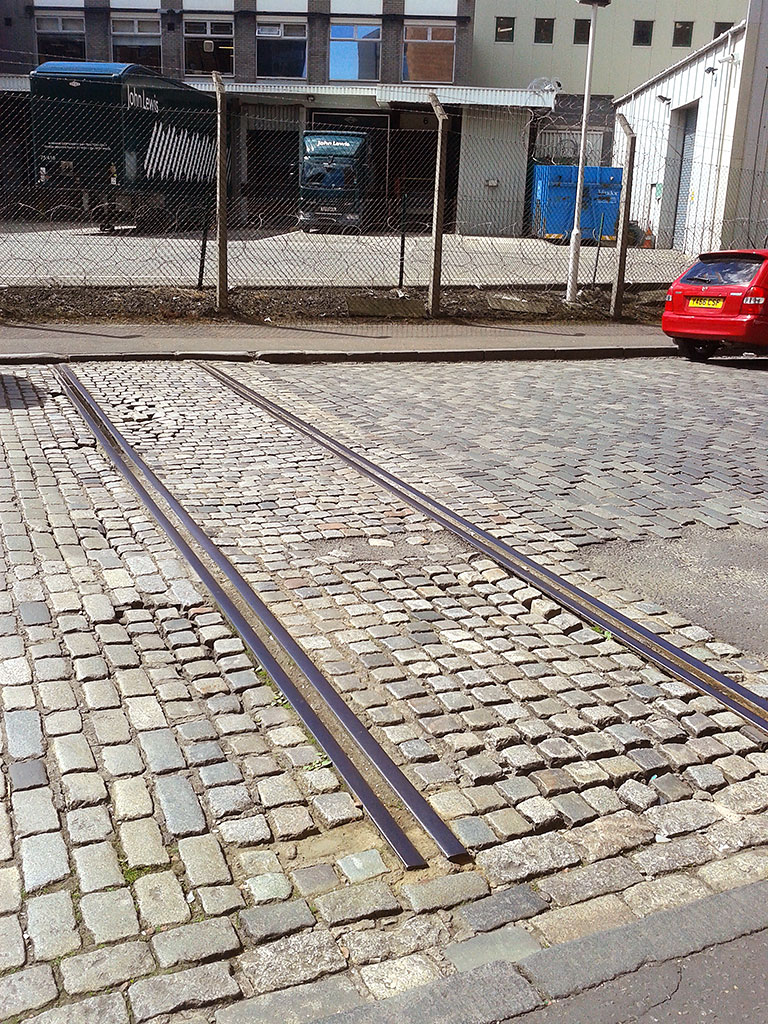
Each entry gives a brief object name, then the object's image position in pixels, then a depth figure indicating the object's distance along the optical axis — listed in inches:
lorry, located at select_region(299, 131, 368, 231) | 1108.5
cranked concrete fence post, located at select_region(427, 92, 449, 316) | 619.8
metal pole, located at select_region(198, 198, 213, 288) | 636.0
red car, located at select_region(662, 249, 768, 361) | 564.4
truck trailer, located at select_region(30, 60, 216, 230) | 1040.8
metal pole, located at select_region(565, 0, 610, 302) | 681.0
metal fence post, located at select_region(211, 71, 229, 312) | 580.7
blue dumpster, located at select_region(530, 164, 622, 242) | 1208.2
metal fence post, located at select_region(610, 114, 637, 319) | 671.1
